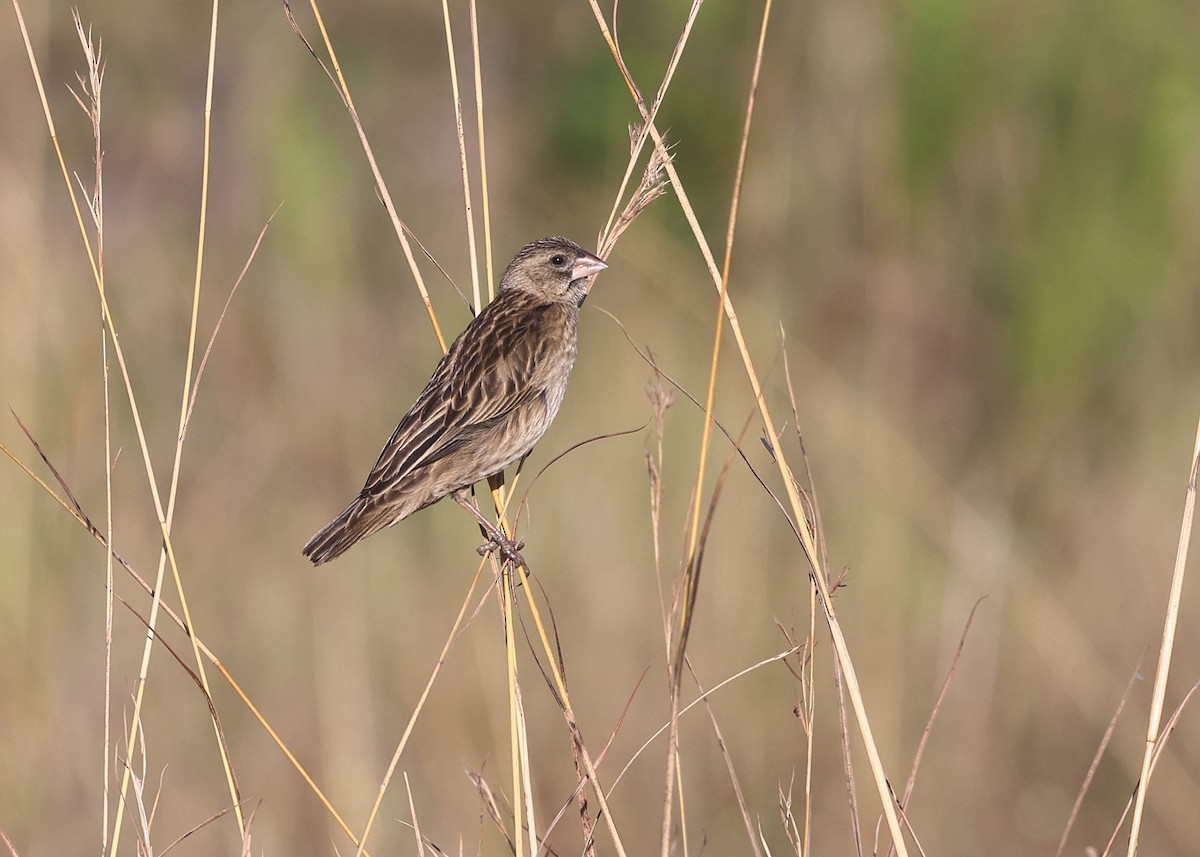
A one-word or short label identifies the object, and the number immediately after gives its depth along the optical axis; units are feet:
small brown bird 23.56
